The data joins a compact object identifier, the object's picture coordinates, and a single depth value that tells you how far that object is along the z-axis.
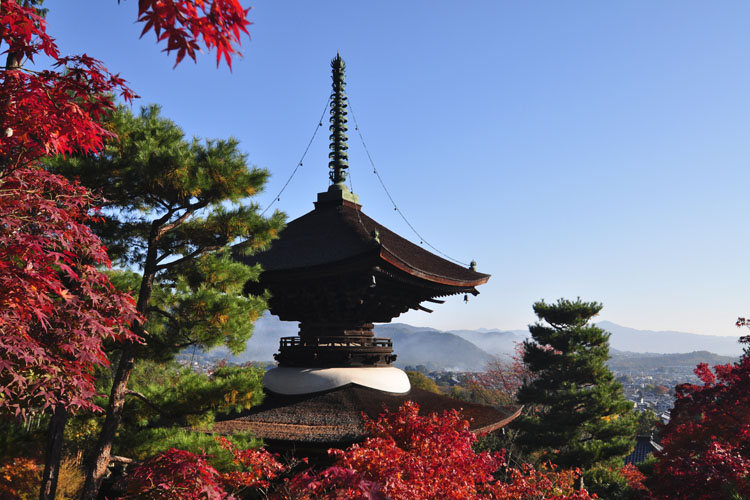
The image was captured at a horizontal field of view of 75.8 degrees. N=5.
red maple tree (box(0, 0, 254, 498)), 3.26
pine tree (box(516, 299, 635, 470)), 18.25
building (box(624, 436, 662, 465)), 36.16
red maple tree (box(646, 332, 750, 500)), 8.91
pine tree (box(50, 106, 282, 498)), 5.54
